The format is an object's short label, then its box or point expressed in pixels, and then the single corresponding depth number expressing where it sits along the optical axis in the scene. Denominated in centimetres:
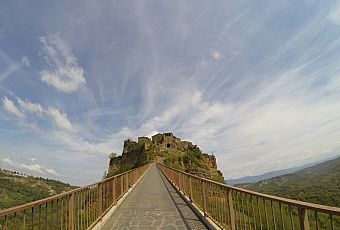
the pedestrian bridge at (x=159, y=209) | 351
